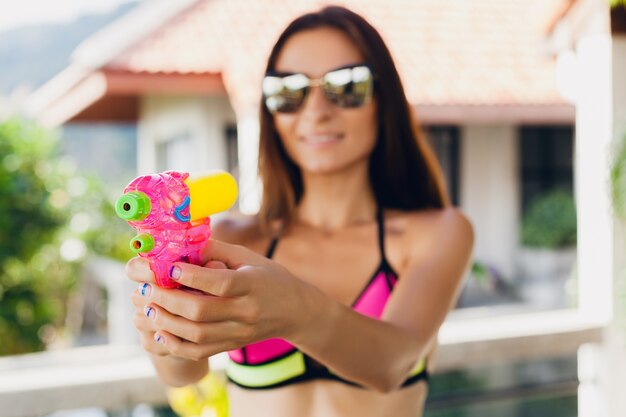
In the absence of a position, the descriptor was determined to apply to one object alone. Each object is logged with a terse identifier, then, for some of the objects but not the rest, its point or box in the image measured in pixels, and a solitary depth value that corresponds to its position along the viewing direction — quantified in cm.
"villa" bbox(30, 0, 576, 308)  665
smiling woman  136
